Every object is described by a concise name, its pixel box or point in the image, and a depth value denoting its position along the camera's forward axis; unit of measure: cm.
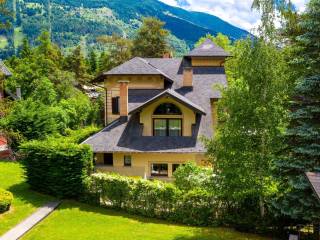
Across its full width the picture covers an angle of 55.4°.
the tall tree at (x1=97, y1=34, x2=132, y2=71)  5693
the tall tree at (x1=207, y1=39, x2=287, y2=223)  1509
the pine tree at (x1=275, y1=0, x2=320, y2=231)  1437
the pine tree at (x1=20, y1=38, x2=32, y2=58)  6699
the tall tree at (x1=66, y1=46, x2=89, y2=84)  5953
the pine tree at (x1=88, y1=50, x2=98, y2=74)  7781
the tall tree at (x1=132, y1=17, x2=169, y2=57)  5637
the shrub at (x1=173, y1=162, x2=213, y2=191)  1810
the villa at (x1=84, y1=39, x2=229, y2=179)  2296
